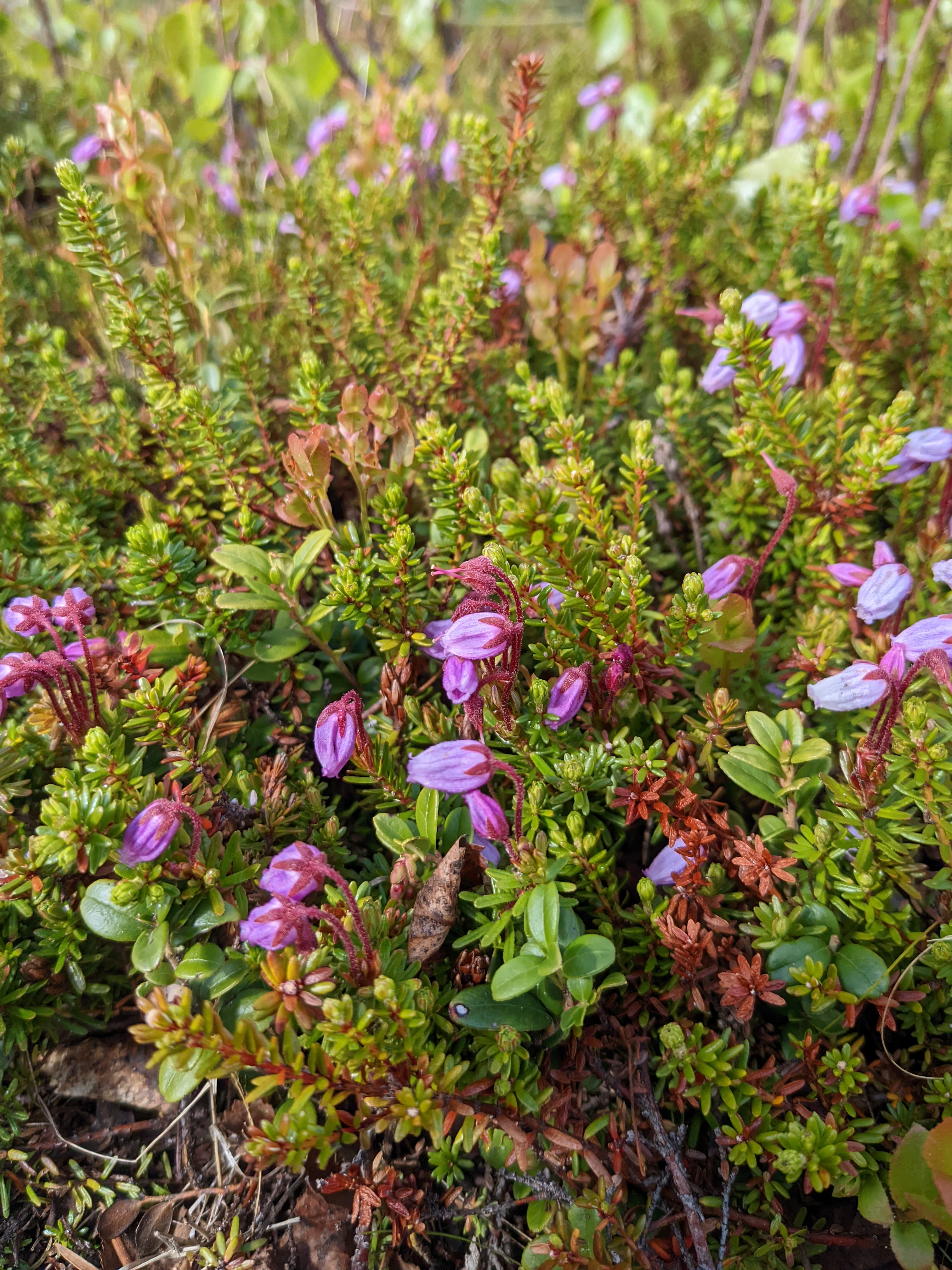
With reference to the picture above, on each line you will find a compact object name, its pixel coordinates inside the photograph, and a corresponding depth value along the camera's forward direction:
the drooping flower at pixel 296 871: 0.10
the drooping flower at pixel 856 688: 0.11
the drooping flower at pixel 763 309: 0.14
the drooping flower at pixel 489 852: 0.11
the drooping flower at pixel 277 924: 0.09
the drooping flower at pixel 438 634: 0.12
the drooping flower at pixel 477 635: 0.10
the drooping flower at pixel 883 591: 0.12
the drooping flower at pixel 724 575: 0.12
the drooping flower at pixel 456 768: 0.10
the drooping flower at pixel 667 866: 0.11
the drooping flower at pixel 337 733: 0.11
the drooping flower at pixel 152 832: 0.10
